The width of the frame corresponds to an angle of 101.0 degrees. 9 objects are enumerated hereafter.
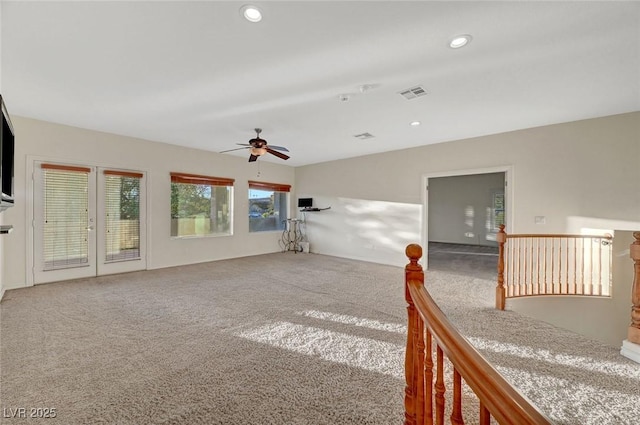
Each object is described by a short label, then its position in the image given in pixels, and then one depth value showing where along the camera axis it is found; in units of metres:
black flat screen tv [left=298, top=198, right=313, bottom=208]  7.79
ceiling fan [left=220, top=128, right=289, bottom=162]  4.43
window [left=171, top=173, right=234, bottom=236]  5.86
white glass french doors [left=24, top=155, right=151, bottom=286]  4.13
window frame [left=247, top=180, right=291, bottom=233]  7.24
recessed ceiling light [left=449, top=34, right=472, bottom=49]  2.14
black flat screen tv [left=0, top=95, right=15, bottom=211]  1.98
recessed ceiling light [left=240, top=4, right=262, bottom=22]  1.87
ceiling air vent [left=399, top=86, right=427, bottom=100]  3.05
